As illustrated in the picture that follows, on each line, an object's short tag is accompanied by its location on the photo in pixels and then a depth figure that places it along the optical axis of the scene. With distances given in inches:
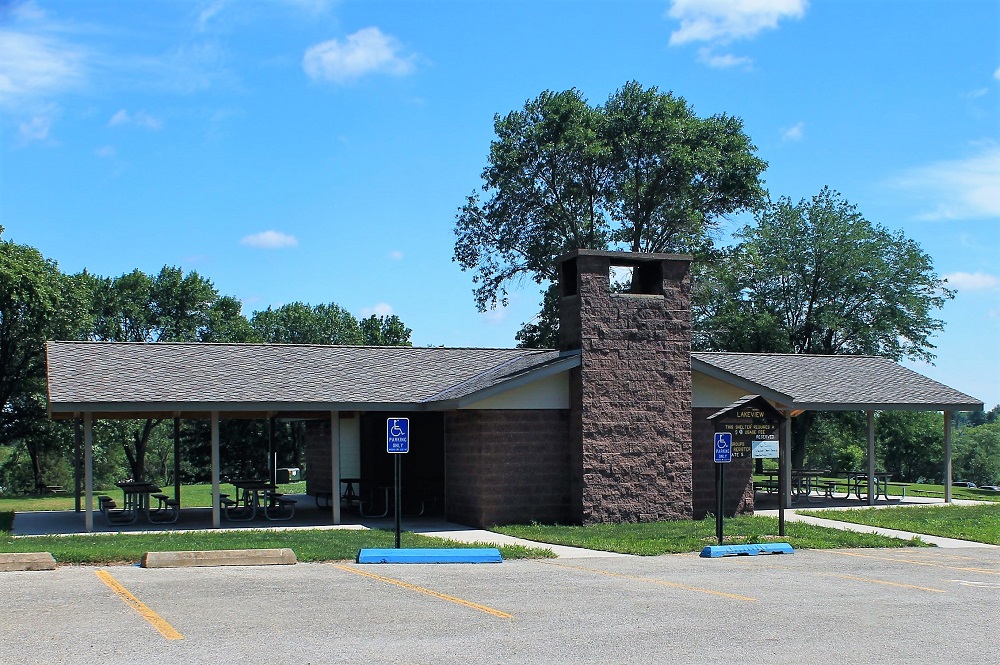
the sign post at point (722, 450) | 695.1
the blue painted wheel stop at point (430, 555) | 582.6
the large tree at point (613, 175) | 1638.8
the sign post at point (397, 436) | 624.7
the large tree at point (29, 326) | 1502.2
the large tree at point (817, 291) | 1680.6
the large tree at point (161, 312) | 1947.6
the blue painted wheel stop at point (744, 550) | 640.4
